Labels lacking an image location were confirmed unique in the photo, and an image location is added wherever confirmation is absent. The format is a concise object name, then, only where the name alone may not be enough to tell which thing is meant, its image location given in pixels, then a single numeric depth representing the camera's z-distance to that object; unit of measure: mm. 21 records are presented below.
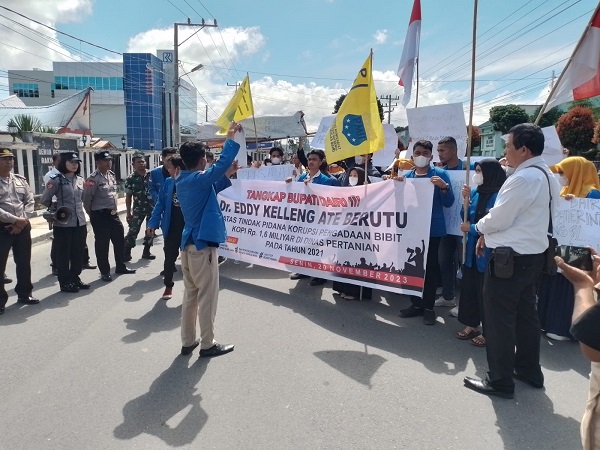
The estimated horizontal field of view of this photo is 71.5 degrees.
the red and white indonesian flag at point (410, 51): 6020
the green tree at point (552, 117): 40875
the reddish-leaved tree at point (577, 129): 28641
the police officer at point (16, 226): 4945
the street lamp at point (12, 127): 18969
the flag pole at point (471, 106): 3723
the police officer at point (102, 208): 6238
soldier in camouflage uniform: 7461
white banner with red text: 4492
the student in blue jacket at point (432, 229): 4527
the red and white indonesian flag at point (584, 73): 3467
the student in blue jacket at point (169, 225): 5270
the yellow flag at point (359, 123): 4418
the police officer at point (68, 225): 5684
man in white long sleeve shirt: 2877
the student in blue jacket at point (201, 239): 3613
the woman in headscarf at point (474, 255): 3753
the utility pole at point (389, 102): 61962
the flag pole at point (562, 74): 3453
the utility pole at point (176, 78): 25219
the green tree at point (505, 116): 45094
